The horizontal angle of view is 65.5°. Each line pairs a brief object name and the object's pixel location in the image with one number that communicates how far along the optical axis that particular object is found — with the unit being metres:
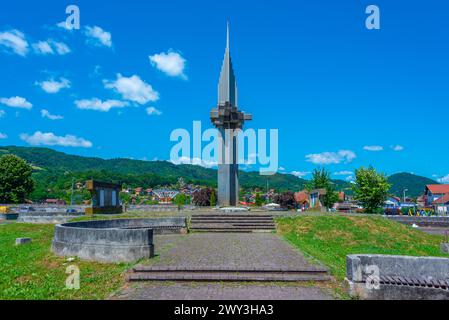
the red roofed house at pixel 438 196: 71.81
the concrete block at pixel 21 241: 15.13
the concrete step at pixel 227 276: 8.07
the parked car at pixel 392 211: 50.33
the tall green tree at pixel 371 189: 42.22
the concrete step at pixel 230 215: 19.30
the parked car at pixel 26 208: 44.04
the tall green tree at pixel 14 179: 55.34
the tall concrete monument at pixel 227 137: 27.97
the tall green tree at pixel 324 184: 51.84
